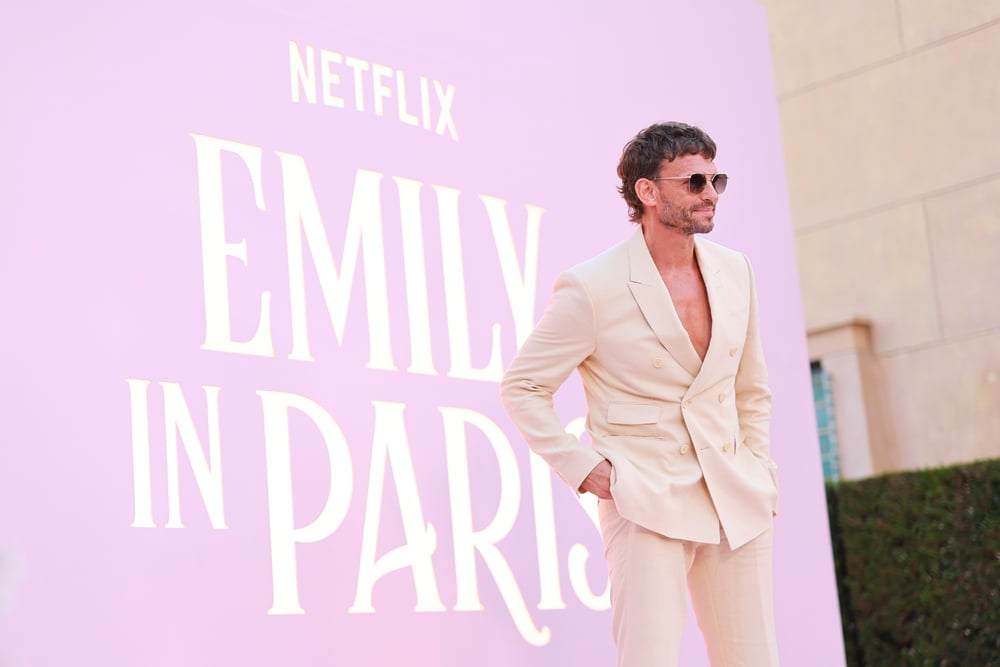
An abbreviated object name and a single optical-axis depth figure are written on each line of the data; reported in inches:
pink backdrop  135.5
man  120.0
